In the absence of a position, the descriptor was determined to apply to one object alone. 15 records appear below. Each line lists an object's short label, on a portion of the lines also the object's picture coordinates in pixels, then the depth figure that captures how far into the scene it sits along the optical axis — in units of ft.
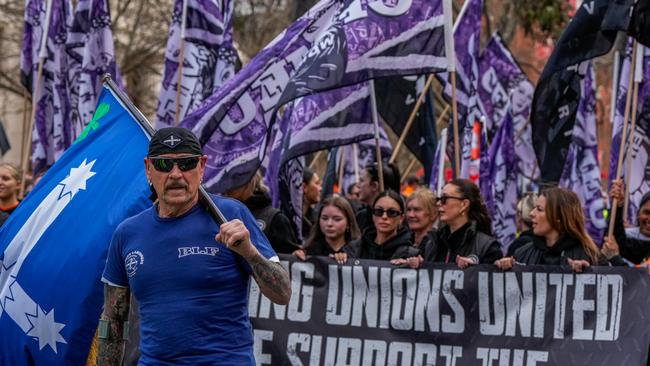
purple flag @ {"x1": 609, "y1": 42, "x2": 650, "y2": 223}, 33.37
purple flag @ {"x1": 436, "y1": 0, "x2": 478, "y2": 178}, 36.78
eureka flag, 20.02
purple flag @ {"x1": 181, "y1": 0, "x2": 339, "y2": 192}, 30.27
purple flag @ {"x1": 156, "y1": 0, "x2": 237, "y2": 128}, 38.58
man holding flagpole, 16.03
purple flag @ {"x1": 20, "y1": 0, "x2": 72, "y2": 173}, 42.80
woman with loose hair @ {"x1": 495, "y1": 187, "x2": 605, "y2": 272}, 24.29
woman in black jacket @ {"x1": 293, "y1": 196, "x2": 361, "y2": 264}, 28.78
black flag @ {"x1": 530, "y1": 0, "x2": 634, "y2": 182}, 29.09
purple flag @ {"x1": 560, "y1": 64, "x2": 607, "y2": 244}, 38.14
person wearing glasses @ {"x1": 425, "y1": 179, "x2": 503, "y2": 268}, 25.35
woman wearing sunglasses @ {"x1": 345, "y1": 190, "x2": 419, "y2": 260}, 27.25
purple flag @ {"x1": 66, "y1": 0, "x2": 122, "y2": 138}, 41.16
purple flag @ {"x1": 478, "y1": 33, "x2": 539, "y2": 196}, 46.34
